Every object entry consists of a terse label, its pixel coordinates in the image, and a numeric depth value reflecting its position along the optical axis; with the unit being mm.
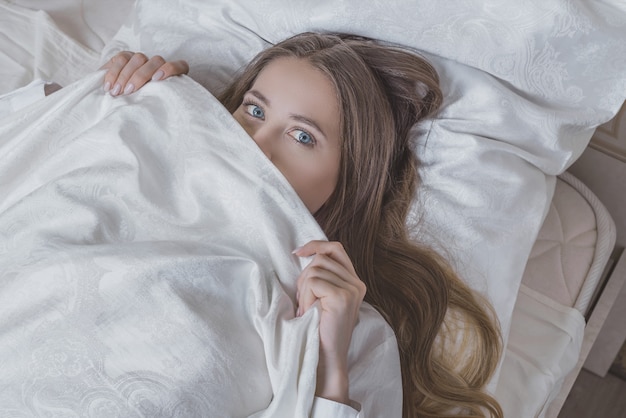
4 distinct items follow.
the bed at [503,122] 1378
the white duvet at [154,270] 1029
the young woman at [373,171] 1288
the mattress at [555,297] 1366
